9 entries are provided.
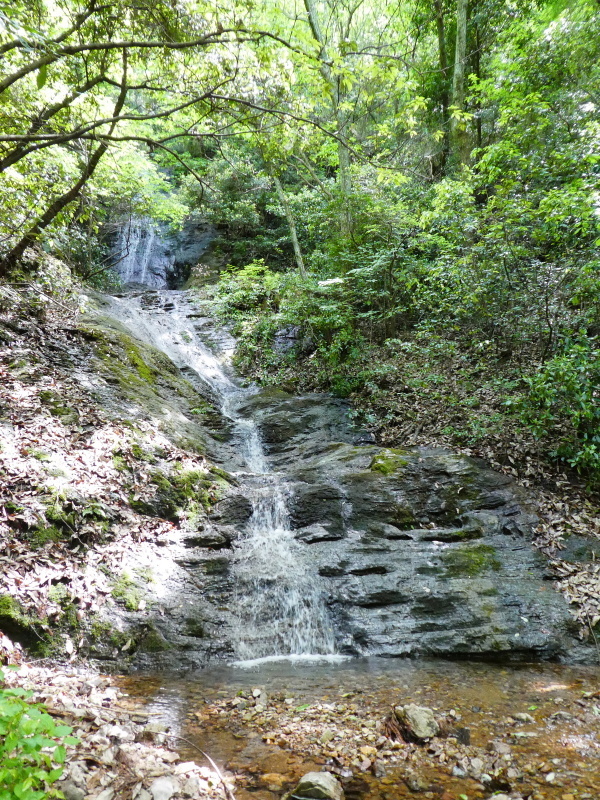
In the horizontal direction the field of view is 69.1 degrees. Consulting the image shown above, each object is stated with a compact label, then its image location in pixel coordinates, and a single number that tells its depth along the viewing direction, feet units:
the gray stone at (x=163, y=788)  7.01
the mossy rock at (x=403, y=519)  20.08
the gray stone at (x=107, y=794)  6.76
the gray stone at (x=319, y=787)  7.55
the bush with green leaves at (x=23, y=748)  5.20
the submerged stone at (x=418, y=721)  9.51
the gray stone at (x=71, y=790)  6.54
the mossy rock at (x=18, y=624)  12.39
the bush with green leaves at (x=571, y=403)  19.31
